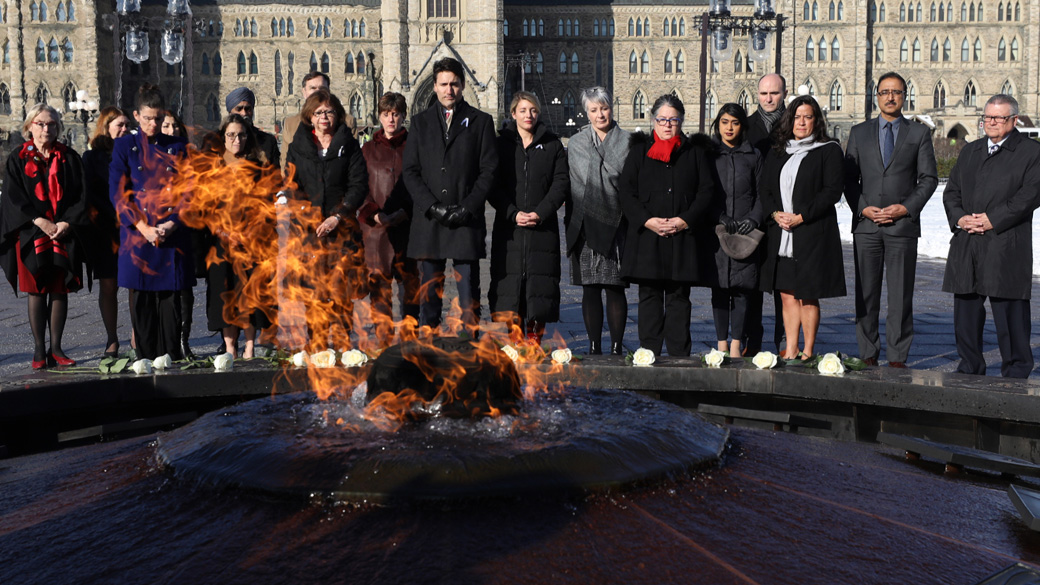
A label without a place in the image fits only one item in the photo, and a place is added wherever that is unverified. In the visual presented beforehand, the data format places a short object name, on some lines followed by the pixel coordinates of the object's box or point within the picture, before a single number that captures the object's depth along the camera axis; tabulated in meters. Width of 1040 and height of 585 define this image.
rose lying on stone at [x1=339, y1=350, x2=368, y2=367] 4.40
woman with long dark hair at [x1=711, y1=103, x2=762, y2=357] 5.84
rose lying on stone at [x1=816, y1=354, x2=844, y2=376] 4.16
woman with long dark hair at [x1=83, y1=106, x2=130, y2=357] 6.32
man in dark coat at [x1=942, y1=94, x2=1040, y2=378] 5.28
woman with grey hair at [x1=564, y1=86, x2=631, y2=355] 5.82
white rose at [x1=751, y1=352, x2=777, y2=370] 4.32
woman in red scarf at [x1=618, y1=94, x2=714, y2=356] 5.60
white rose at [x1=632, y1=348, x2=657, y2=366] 4.45
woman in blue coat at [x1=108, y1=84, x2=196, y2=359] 5.57
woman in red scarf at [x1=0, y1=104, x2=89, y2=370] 5.84
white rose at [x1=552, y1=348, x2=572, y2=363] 4.46
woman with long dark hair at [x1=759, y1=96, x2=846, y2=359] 5.55
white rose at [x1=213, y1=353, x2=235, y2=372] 4.37
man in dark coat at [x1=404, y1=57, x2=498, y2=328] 5.65
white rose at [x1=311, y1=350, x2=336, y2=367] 4.35
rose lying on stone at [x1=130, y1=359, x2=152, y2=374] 4.23
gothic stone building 59.28
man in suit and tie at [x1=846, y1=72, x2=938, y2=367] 5.71
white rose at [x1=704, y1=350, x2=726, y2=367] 4.45
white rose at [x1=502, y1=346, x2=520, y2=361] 4.35
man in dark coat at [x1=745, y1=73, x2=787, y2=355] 6.00
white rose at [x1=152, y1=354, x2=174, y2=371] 4.31
